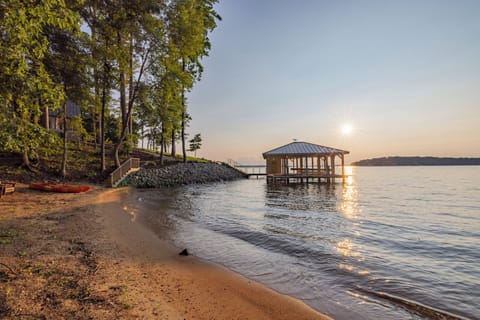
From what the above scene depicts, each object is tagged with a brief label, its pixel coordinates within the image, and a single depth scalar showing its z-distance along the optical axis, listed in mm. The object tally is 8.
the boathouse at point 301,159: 32031
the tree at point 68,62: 16594
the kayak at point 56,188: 15227
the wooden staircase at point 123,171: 20953
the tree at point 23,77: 5176
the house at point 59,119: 32781
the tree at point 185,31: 22453
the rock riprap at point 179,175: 24178
